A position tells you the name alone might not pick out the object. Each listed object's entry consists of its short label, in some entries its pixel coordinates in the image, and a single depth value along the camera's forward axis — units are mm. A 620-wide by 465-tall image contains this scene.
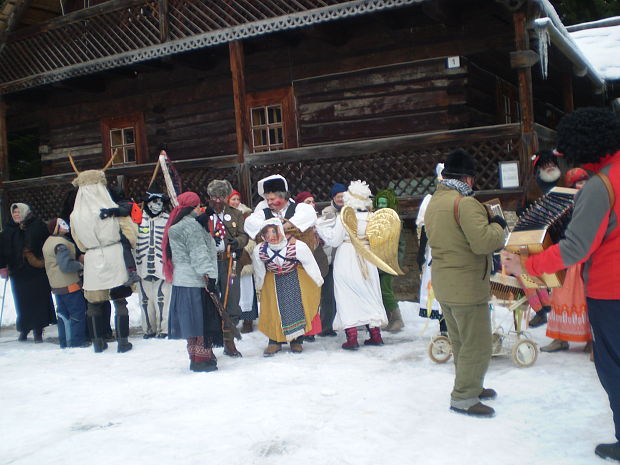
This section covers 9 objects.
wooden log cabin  9422
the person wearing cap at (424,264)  6766
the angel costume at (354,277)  6645
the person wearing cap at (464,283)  4191
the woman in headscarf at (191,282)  5969
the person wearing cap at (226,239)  6941
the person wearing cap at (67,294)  7602
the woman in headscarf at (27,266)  8164
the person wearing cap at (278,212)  6500
